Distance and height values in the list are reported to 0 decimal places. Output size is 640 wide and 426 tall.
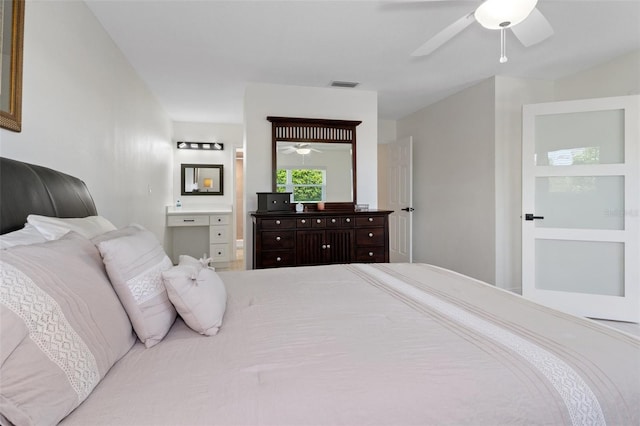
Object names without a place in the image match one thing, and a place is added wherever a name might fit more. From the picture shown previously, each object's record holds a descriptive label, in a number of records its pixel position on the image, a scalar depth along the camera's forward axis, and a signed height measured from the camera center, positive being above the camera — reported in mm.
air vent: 3812 +1514
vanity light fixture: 5664 +1174
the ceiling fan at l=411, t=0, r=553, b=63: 1653 +1094
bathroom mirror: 5789 +607
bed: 649 -372
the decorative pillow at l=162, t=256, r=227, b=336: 1011 -266
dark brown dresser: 3330 -240
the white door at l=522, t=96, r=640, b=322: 2982 +89
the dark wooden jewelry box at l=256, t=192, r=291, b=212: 3555 +140
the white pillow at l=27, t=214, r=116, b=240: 1108 -47
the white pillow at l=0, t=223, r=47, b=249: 915 -71
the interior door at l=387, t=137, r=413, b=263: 5195 +294
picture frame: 1384 +648
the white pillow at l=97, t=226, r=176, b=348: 940 -212
